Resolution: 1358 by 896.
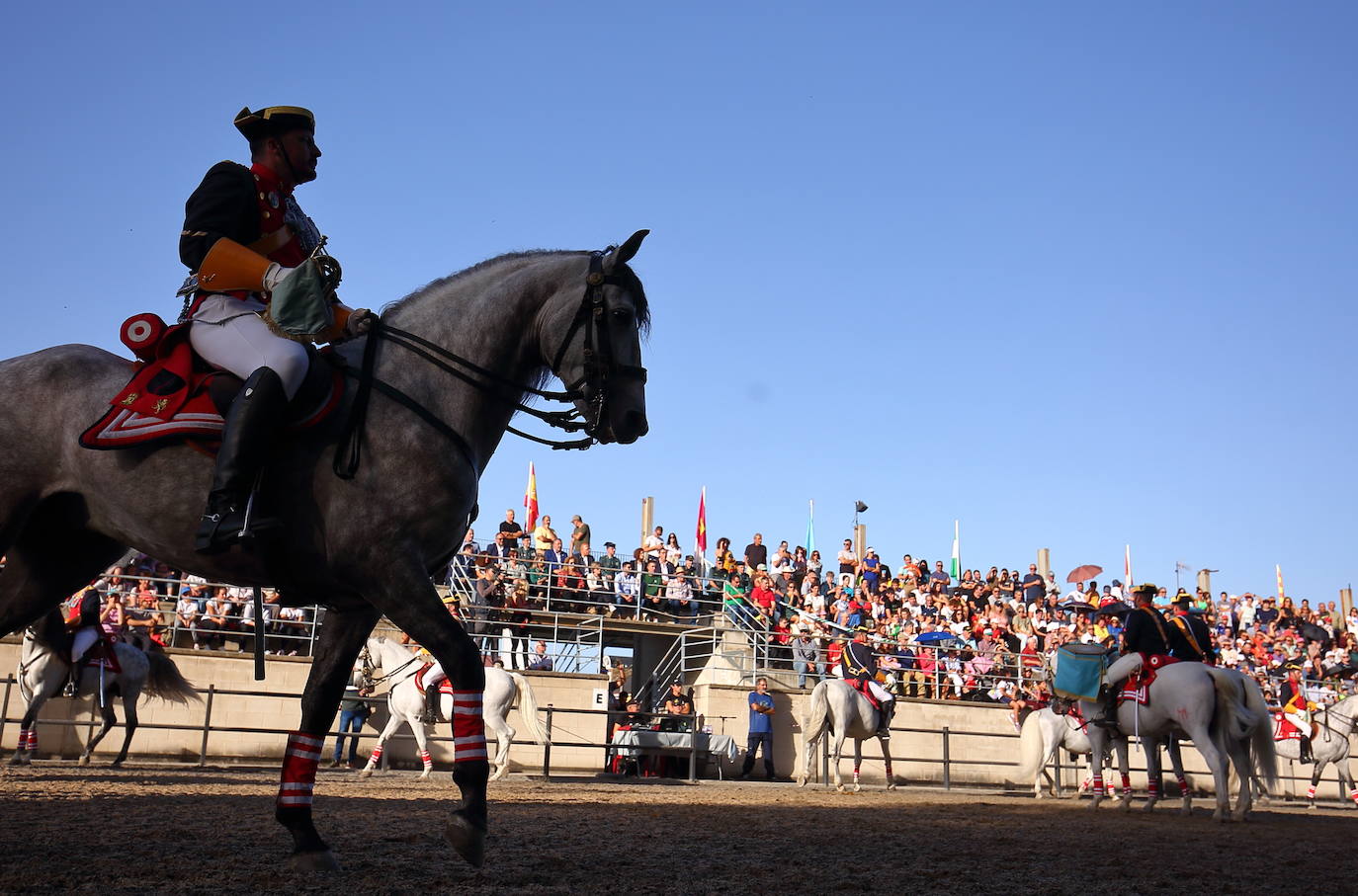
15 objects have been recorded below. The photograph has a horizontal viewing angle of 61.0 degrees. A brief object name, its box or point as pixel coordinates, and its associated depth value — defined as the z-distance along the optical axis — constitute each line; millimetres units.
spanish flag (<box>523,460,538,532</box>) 31938
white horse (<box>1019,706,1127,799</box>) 19531
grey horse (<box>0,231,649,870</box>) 5289
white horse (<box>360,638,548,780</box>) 17703
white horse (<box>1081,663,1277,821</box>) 13531
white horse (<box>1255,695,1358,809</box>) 22547
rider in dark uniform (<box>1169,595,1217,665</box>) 14625
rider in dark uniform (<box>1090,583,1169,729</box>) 14461
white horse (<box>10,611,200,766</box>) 15109
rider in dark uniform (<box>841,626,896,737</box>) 20172
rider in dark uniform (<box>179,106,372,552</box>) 5145
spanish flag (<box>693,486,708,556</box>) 34312
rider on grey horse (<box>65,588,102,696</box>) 15883
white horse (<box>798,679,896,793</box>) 19609
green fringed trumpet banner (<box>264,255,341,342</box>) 5430
